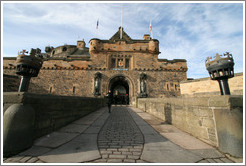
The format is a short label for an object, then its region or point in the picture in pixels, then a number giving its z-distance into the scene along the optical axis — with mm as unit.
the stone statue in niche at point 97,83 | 14945
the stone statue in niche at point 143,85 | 14974
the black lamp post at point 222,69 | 2631
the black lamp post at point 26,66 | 2793
